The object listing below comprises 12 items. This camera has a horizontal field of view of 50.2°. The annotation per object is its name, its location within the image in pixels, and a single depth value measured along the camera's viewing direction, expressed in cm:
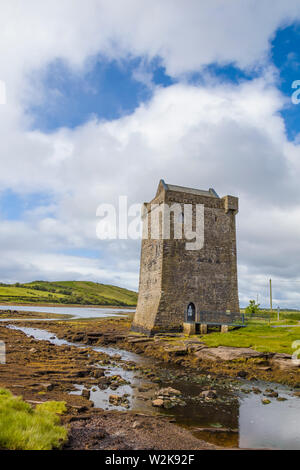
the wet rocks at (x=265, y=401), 1247
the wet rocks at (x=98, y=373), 1568
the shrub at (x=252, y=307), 3719
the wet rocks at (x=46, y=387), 1242
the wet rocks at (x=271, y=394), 1350
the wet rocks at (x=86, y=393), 1198
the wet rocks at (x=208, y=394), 1298
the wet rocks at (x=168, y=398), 1161
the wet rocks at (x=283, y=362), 1686
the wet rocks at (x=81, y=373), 1571
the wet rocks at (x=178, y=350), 2230
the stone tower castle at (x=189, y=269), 2897
